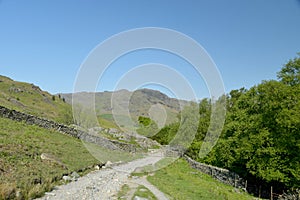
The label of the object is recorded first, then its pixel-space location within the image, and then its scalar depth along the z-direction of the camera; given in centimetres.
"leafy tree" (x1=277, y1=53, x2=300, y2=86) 2450
